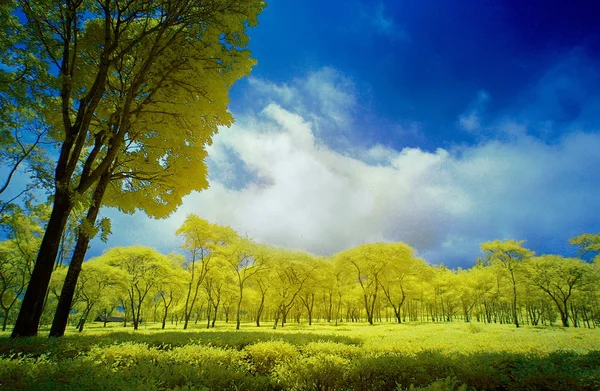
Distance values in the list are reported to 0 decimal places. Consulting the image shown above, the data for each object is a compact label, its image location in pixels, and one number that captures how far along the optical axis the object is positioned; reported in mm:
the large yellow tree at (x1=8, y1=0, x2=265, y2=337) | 7418
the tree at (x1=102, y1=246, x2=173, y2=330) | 34562
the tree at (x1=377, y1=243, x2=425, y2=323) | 40156
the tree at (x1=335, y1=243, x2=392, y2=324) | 40438
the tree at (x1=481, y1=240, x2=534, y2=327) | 37219
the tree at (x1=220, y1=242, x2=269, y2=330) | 33219
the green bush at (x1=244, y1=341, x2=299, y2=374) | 5948
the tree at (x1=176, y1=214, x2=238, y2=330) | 30922
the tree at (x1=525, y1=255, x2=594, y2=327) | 34531
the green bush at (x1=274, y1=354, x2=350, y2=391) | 4699
